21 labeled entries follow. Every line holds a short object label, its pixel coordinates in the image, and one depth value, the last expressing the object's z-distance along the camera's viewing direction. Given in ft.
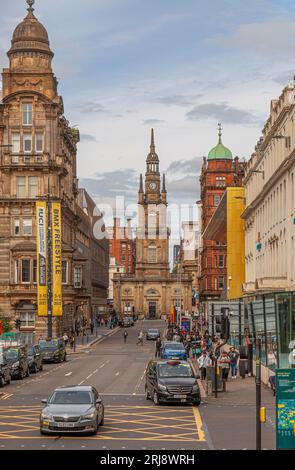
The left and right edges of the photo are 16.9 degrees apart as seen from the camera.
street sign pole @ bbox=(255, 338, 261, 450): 75.05
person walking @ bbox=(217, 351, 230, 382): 143.09
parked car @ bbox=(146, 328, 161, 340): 343.50
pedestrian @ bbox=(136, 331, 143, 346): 303.56
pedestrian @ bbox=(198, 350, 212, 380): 154.71
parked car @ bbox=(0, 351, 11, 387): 149.79
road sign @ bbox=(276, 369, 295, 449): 75.36
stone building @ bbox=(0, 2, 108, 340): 307.58
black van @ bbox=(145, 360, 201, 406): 119.85
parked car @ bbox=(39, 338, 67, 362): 215.31
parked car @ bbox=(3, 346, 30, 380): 164.66
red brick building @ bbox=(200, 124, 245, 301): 459.32
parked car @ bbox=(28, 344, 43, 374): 181.16
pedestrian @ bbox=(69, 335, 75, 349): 279.98
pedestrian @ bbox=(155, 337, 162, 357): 227.34
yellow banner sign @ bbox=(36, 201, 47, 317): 277.03
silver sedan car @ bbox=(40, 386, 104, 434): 90.74
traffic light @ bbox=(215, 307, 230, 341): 113.50
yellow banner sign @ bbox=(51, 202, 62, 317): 281.13
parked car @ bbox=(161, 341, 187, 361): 186.09
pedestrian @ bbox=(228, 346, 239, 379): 164.66
